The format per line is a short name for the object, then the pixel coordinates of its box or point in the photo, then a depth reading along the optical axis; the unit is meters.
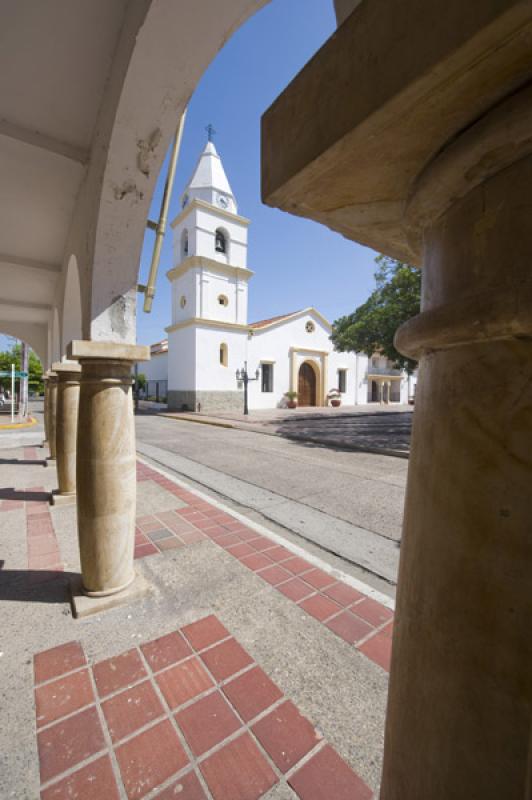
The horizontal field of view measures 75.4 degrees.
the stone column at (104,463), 2.29
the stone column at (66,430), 4.23
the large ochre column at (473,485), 0.52
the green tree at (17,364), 32.09
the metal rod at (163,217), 2.29
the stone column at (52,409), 6.54
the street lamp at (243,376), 20.01
